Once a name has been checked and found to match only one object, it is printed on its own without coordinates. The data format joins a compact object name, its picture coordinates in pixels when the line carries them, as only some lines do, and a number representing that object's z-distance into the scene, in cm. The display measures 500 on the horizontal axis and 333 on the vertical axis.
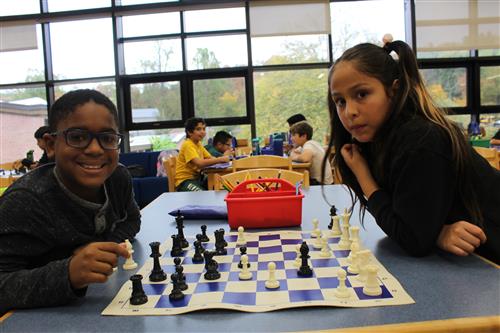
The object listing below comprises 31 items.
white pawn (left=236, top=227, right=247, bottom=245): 108
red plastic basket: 121
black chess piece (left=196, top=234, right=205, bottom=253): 108
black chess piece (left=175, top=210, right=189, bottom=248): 107
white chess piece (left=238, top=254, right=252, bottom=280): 81
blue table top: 62
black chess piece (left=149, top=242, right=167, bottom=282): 83
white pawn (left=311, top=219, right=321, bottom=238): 104
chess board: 68
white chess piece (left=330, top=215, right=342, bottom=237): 110
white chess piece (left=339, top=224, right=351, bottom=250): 99
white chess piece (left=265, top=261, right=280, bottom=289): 76
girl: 93
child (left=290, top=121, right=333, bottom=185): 350
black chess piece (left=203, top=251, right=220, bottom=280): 83
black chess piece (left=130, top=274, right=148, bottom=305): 72
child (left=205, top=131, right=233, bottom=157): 471
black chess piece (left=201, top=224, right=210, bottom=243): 110
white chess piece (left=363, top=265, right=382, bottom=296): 71
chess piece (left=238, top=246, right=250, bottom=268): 92
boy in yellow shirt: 369
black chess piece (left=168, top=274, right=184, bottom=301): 73
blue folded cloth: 140
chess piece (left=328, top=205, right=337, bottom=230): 119
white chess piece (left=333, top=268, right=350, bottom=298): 70
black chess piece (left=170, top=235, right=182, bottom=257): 101
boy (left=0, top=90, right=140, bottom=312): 74
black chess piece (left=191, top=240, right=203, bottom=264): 94
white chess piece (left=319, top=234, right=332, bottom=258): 93
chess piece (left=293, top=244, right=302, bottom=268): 86
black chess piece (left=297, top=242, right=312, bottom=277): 82
